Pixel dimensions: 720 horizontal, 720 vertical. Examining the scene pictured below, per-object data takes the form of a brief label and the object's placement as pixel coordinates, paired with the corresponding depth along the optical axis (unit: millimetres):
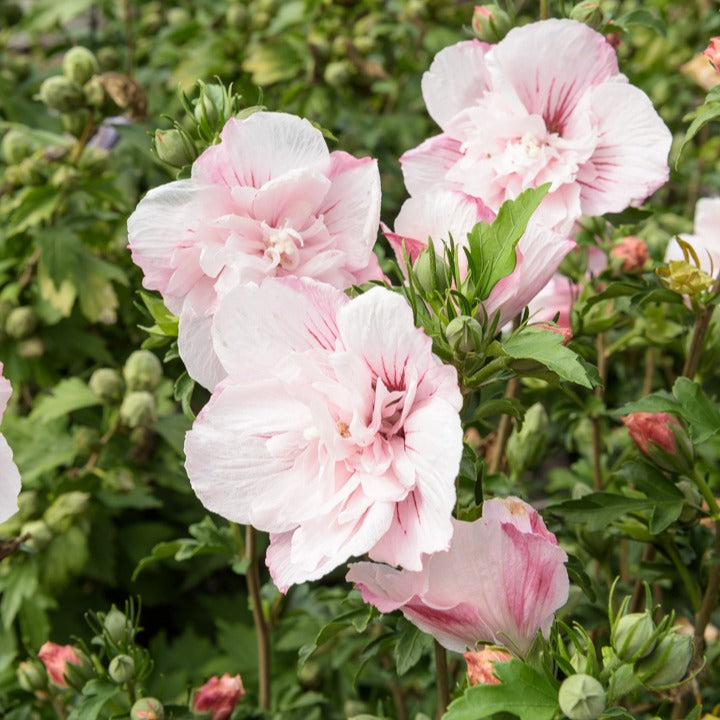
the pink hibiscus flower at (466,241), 760
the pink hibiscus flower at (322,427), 723
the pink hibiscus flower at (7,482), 768
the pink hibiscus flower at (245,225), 780
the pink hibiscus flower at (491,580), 748
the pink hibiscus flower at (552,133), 850
